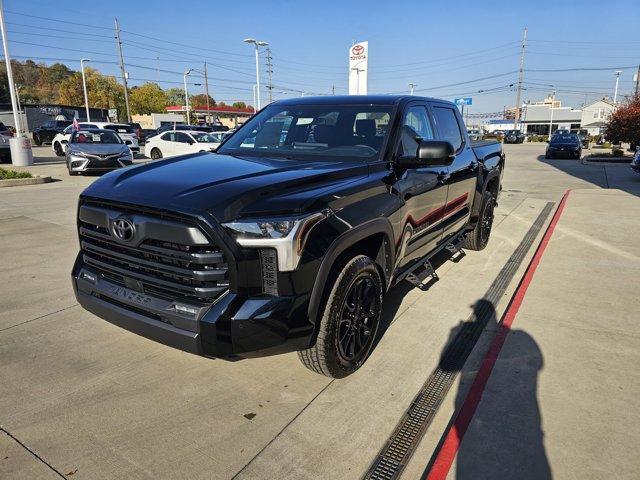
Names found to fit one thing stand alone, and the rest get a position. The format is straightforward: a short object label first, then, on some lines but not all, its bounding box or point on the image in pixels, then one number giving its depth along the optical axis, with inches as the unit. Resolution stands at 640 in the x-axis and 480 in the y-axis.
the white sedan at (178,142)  699.4
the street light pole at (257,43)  1142.8
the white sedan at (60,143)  909.9
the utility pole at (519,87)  2736.2
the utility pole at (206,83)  2976.1
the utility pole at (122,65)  1976.7
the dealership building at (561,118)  3555.6
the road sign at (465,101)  1572.6
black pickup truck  92.8
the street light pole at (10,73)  658.2
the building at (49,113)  2110.0
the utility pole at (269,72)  2229.3
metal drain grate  93.7
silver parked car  550.9
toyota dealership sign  1068.5
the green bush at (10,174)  490.4
